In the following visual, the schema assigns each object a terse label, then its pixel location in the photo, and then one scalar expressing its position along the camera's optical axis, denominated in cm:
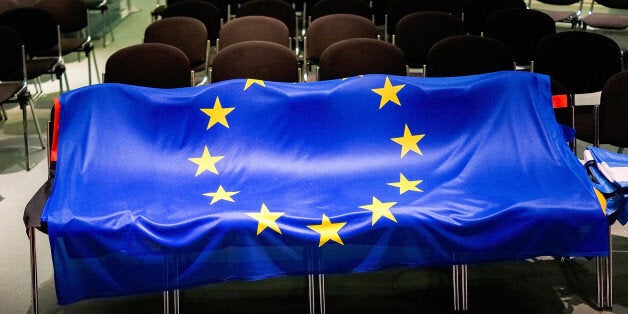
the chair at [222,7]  810
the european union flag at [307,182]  376
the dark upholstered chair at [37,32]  689
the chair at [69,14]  780
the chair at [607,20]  841
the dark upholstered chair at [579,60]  577
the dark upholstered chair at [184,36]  641
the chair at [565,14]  888
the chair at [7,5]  787
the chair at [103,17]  897
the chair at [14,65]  611
